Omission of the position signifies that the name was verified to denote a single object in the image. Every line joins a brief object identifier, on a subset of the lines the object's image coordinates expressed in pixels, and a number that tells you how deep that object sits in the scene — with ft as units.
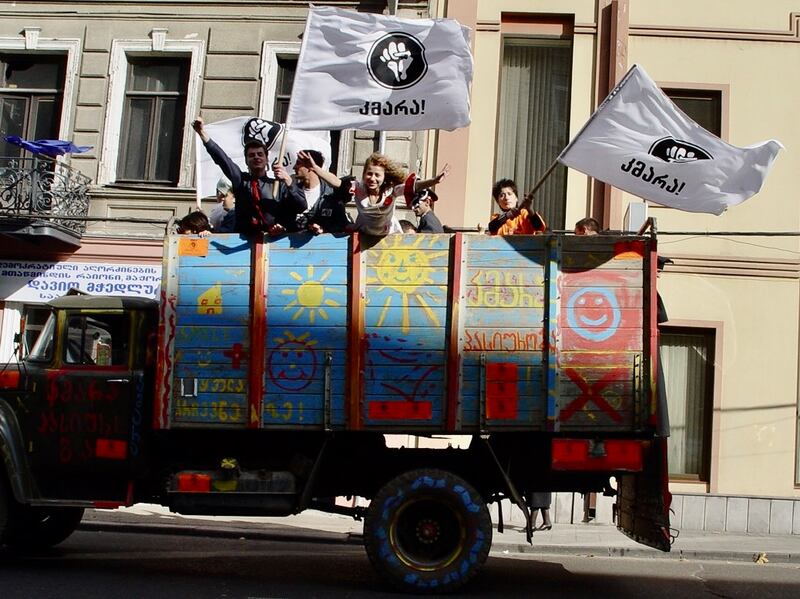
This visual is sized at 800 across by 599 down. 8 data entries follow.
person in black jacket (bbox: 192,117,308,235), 28.22
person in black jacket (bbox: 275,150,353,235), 28.25
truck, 26.61
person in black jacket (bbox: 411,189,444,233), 30.60
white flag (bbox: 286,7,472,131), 30.07
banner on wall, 51.47
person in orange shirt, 29.66
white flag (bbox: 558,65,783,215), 28.14
